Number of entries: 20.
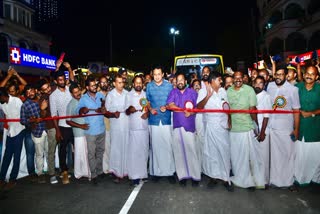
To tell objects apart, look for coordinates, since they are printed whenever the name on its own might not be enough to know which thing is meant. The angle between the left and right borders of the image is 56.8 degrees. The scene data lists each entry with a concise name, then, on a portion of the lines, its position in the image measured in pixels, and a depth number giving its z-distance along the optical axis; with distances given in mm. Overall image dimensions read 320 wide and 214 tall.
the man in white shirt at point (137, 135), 6070
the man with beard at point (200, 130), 6697
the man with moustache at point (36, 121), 6098
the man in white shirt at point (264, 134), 5598
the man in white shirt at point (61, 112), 6370
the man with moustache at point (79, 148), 6257
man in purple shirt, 5910
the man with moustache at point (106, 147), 6789
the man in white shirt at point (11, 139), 6033
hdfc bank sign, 20969
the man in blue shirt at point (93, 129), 6082
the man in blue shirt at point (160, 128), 6095
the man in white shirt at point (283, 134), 5609
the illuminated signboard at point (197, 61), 12594
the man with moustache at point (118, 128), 6348
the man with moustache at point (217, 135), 5668
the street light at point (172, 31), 28234
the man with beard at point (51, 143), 6359
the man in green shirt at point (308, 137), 5625
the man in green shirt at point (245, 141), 5574
